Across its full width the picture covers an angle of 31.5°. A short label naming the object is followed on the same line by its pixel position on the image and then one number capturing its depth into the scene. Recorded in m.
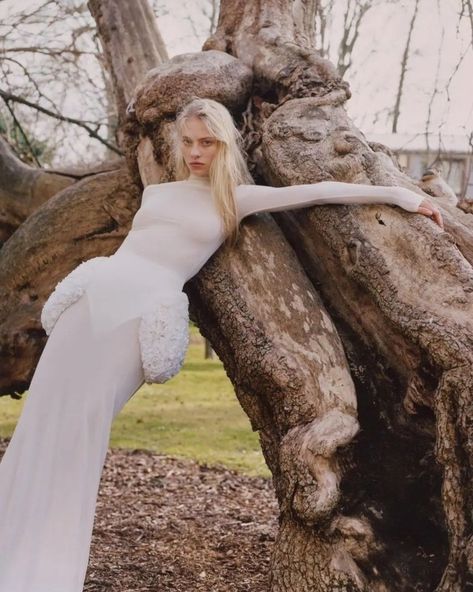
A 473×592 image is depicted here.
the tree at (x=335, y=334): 3.34
